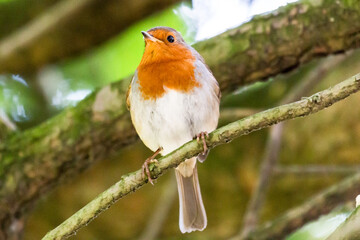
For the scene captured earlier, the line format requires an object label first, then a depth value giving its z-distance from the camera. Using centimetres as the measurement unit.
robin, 582
